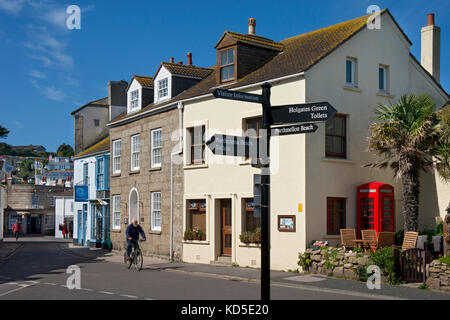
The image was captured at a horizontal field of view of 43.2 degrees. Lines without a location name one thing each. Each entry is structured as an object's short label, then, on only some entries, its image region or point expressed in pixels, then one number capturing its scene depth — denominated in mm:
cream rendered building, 19172
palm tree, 18844
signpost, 8383
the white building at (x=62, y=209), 60062
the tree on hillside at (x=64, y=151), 164750
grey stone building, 24750
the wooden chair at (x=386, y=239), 18788
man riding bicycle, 20438
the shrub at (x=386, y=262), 15588
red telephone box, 19734
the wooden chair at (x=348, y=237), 18922
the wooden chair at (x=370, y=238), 18500
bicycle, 20328
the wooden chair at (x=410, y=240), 17656
